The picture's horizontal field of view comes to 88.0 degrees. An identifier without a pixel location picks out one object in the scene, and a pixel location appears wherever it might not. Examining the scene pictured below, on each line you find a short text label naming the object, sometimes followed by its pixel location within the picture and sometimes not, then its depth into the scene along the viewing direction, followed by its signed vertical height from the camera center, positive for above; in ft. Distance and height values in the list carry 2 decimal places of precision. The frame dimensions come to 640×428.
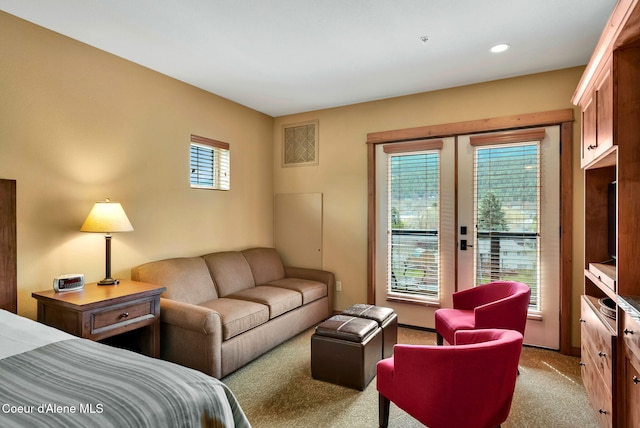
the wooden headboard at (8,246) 7.31 -0.72
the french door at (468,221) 10.55 -0.16
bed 3.24 -1.92
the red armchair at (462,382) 5.21 -2.69
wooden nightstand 7.08 -2.20
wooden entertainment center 5.39 -0.09
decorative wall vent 14.70 +3.25
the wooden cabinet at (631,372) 5.06 -2.53
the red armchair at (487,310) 8.16 -2.48
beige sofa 8.50 -2.72
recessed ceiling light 8.86 +4.57
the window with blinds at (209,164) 12.10 +1.98
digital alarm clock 7.73 -1.61
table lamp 8.20 -0.18
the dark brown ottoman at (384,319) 9.25 -2.95
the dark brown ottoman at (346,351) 8.18 -3.45
